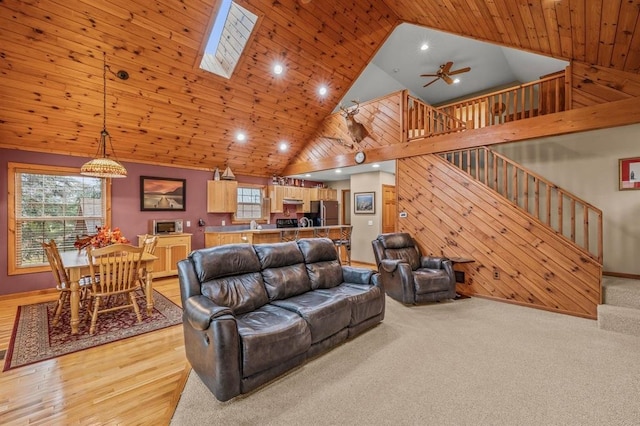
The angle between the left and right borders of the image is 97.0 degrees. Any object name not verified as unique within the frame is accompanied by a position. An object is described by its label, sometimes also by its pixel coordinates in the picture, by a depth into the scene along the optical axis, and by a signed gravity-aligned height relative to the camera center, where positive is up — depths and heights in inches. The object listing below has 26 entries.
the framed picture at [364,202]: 299.7 +11.4
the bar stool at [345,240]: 299.7 -29.3
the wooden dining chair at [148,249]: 161.1 -20.7
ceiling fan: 220.8 +112.4
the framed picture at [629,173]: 173.6 +24.3
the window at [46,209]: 187.6 +3.5
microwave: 234.7 -10.6
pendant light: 145.3 +23.8
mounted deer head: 244.4 +76.0
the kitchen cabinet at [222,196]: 271.1 +17.2
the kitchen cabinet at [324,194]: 346.4 +24.0
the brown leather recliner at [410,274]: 159.9 -35.9
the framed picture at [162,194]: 237.3 +17.5
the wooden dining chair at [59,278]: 130.3 -31.9
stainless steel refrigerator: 326.7 +0.0
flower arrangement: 147.2 -12.9
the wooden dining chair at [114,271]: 127.3 -27.1
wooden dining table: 125.8 -27.2
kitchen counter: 261.6 -21.8
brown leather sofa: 79.5 -35.0
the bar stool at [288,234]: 277.9 -21.4
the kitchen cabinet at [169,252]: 228.7 -31.8
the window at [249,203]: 303.9 +11.2
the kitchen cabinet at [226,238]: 261.7 -22.8
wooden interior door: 300.8 +5.1
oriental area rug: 111.4 -54.1
